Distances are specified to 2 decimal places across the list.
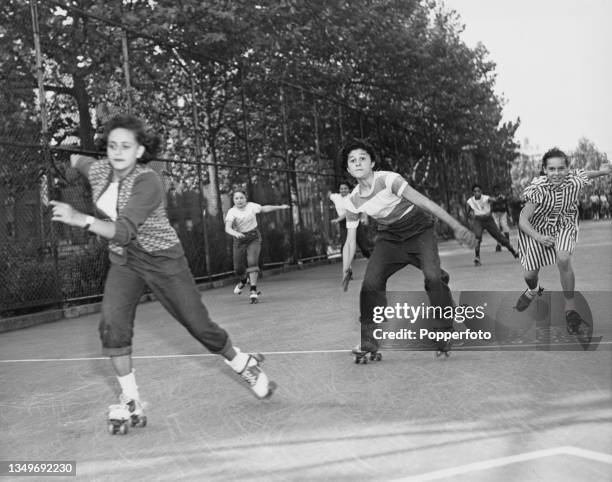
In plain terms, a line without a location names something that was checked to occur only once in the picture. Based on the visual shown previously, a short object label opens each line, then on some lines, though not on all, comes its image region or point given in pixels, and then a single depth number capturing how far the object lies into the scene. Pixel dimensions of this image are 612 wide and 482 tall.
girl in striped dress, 6.78
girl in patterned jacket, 4.59
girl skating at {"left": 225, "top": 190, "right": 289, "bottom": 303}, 12.91
